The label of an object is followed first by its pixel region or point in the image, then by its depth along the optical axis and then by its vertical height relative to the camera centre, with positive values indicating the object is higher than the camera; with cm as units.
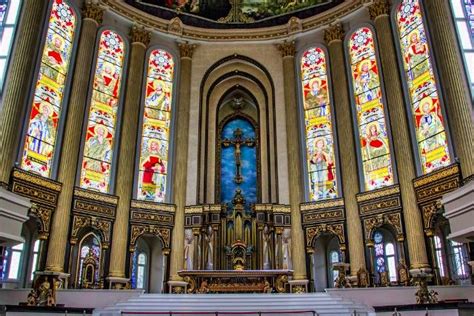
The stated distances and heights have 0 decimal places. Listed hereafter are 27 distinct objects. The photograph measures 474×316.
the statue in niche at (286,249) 2131 +314
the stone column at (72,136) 1811 +749
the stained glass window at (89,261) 1873 +238
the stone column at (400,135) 1820 +740
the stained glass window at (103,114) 2106 +939
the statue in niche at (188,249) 2102 +317
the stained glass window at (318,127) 2288 +939
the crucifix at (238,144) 2542 +943
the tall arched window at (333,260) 2222 +274
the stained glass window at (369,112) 2105 +933
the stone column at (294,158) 2152 +770
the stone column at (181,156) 2139 +783
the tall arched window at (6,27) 1778 +1111
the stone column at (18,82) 1664 +856
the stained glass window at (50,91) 1872 +934
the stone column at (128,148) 1998 +771
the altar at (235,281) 1925 +158
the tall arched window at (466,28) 1750 +1076
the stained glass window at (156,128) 2275 +936
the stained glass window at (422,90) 1861 +916
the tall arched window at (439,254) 1795 +240
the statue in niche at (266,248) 2144 +320
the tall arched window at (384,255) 2031 +270
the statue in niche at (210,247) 2134 +326
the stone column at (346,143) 2023 +792
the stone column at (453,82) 1658 +837
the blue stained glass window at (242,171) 2530 +783
